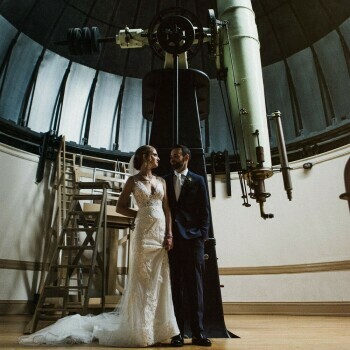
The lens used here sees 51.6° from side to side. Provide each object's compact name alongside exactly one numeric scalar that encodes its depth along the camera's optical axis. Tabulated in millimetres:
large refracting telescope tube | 4402
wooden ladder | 3604
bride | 2592
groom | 2723
